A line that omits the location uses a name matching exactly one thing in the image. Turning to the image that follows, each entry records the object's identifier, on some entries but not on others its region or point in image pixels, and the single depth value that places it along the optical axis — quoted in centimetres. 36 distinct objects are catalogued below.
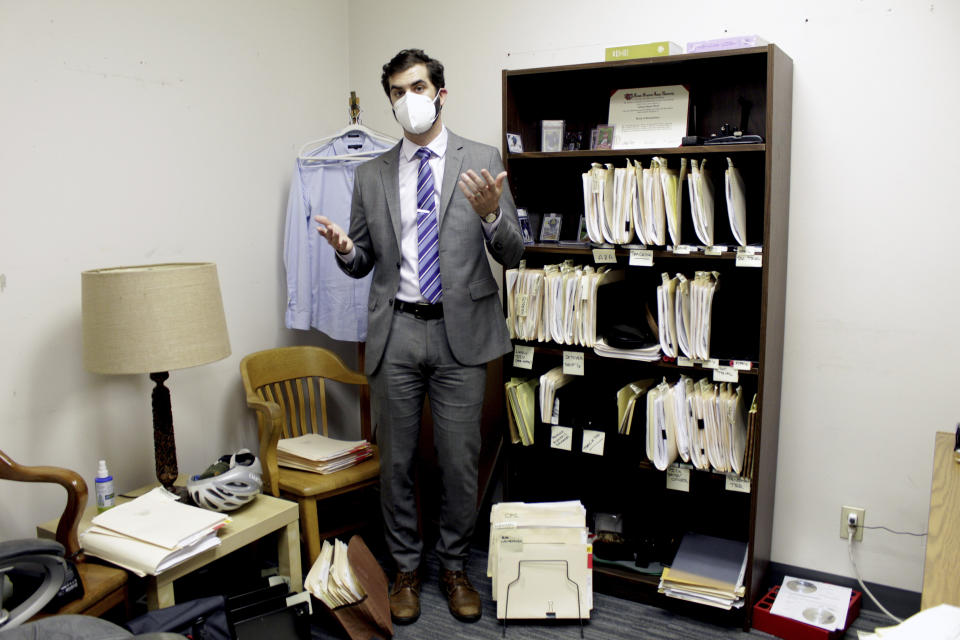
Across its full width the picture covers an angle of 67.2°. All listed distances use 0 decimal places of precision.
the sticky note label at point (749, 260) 219
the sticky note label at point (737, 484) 230
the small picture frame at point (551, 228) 274
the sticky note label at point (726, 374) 227
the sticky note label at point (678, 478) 241
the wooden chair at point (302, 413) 247
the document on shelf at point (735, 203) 221
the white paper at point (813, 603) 228
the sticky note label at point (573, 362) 252
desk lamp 203
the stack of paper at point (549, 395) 257
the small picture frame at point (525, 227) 263
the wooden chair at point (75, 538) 182
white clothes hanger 289
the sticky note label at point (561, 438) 257
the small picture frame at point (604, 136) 255
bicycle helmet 219
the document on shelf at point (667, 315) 233
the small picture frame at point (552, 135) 262
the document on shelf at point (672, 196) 229
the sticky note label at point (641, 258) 235
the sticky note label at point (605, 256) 242
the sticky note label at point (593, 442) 251
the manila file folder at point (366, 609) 220
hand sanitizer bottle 217
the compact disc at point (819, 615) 228
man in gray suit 232
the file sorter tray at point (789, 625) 223
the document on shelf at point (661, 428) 237
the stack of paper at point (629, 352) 238
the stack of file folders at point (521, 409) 263
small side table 196
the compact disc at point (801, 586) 245
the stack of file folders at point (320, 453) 259
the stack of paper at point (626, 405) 245
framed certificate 245
